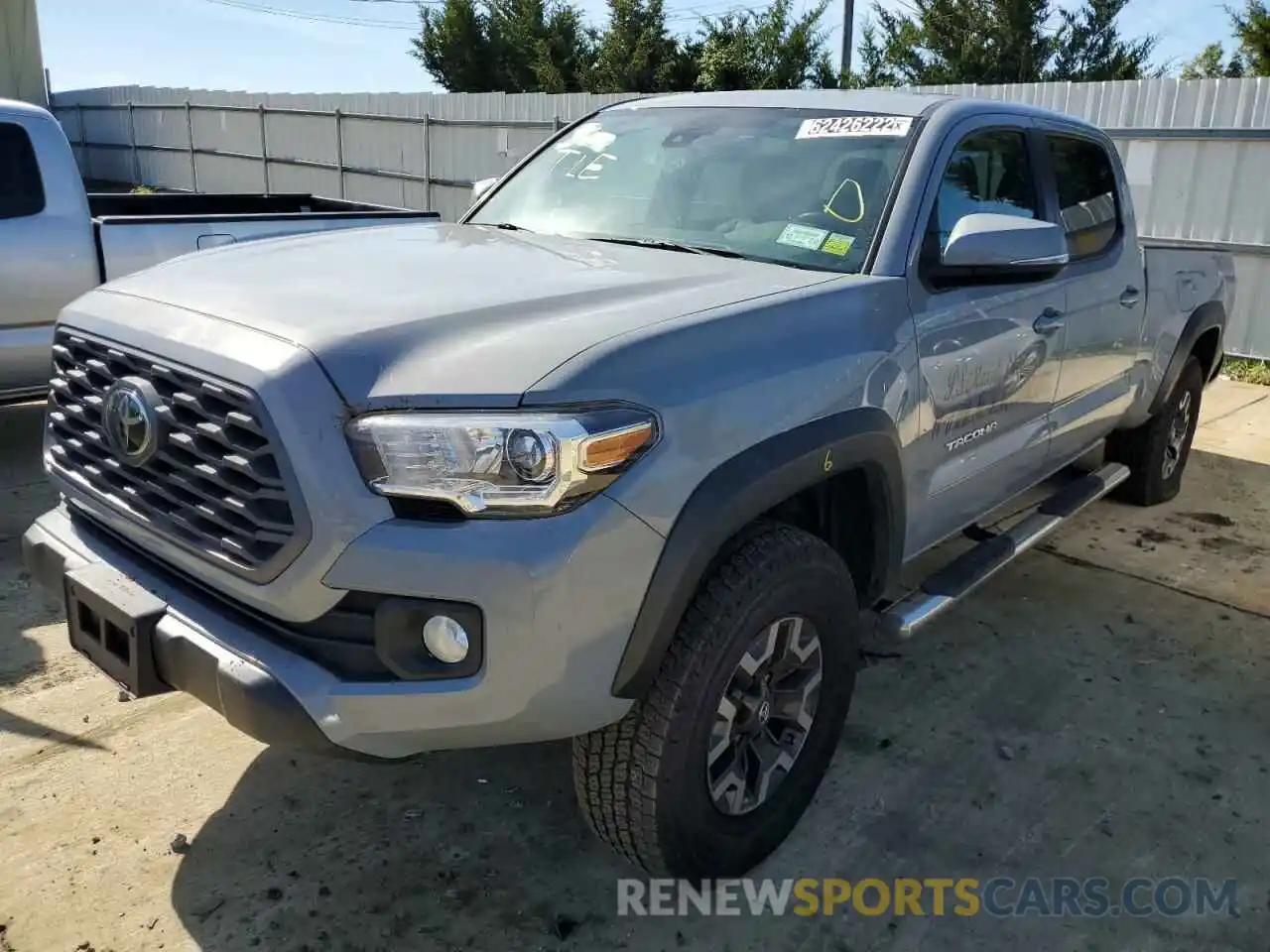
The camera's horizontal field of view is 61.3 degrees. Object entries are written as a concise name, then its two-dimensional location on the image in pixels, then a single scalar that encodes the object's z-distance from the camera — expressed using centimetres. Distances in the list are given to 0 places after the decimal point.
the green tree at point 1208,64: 3291
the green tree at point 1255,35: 2033
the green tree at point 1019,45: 2841
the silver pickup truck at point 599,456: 203
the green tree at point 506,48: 3293
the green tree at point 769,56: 2780
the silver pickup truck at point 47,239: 546
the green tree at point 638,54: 3008
